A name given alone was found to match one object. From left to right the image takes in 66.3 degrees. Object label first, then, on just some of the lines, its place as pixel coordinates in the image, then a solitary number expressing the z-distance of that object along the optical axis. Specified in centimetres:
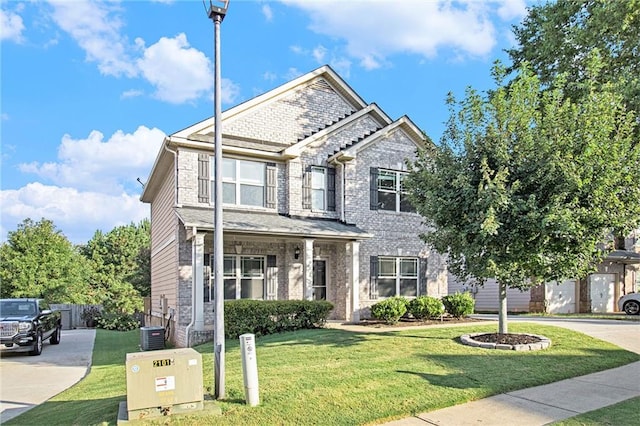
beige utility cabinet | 590
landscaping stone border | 992
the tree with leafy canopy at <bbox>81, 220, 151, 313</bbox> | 4450
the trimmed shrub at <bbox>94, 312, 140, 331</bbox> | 2562
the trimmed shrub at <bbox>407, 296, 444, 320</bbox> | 1545
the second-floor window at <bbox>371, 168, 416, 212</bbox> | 1756
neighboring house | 2483
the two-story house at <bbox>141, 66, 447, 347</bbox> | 1462
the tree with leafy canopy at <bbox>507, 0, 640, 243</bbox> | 1468
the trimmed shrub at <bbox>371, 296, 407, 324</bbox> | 1468
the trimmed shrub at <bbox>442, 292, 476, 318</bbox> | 1619
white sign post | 650
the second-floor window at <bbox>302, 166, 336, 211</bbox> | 1692
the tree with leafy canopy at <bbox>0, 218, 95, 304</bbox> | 2875
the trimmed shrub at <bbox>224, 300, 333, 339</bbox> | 1325
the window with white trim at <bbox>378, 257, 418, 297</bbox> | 1730
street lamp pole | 706
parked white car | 2353
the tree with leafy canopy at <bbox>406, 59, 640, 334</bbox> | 940
